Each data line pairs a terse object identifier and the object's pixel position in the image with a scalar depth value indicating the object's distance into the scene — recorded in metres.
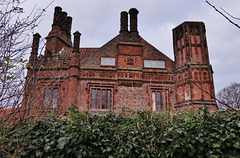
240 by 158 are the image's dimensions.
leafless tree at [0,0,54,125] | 3.44
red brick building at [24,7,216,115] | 14.34
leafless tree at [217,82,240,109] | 27.44
